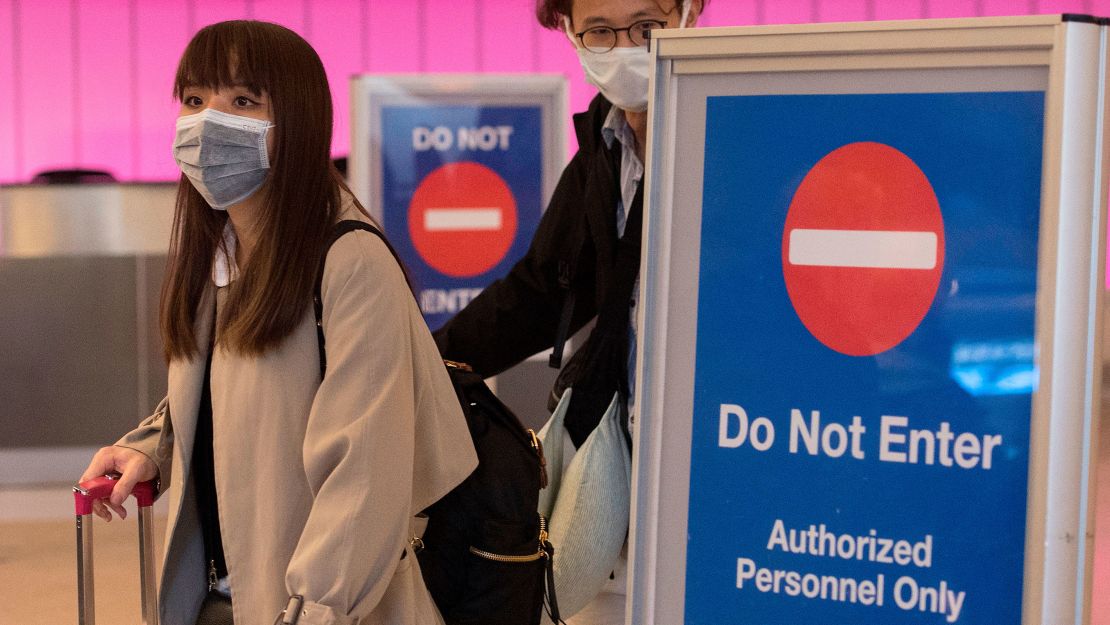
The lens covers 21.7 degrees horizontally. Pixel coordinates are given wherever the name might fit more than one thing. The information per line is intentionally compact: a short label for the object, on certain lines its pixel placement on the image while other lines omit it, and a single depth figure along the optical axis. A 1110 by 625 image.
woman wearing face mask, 3.45
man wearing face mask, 3.91
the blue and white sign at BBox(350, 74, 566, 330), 6.64
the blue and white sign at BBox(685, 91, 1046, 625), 3.31
